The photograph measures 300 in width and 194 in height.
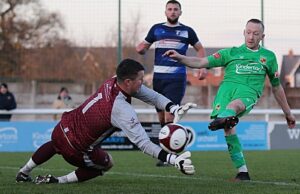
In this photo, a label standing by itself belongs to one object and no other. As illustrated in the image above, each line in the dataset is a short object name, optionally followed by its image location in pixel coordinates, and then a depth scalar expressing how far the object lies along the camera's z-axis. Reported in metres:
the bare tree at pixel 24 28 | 23.12
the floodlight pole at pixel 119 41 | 17.91
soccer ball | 6.62
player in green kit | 8.16
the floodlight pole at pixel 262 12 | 18.34
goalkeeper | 6.97
